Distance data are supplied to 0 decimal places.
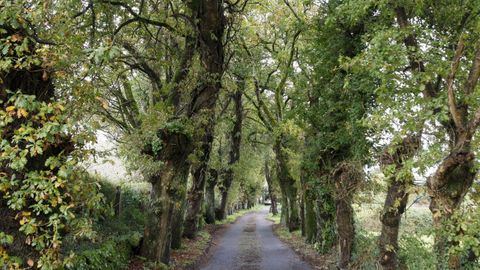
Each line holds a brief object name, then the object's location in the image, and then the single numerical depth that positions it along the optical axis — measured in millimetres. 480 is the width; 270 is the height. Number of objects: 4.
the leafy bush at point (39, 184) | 4453
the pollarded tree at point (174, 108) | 11305
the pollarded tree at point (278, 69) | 20016
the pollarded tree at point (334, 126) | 12062
